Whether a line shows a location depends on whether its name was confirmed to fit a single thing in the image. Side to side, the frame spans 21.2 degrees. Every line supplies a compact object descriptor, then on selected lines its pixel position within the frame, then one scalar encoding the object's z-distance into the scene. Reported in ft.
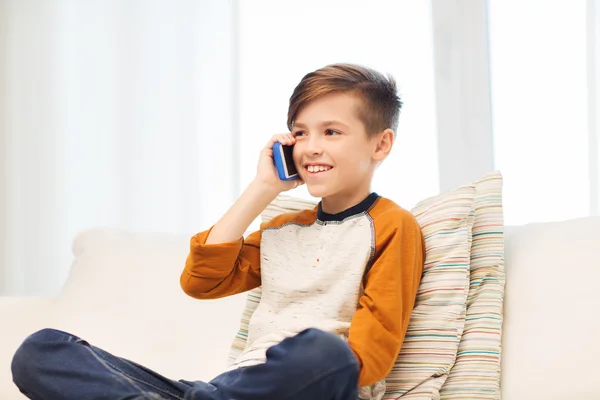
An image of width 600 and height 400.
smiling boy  7.02
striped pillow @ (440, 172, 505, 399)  7.55
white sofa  7.51
